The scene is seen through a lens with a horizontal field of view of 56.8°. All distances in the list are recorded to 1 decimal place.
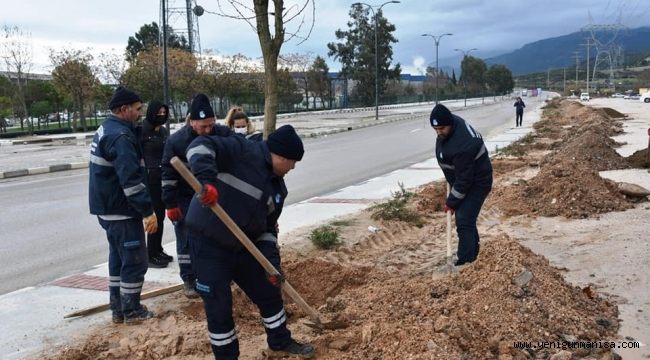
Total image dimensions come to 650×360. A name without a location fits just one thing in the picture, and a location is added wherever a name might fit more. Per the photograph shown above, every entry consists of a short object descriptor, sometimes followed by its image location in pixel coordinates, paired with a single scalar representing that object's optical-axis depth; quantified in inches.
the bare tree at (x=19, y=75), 1424.7
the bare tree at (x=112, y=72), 1576.0
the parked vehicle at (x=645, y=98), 2615.7
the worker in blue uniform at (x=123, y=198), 178.1
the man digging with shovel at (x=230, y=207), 137.3
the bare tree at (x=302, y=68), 2608.3
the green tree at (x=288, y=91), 2159.2
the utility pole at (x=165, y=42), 753.9
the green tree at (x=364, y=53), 2770.7
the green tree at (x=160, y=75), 1515.7
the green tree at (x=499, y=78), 4977.9
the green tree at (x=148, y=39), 2335.1
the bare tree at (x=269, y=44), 244.2
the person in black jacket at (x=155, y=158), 228.1
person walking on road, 1186.9
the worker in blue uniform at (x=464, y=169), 215.0
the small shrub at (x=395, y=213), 322.7
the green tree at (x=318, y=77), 2650.1
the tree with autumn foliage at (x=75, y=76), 1407.5
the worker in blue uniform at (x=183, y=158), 180.2
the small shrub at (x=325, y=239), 266.1
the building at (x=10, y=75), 1501.2
